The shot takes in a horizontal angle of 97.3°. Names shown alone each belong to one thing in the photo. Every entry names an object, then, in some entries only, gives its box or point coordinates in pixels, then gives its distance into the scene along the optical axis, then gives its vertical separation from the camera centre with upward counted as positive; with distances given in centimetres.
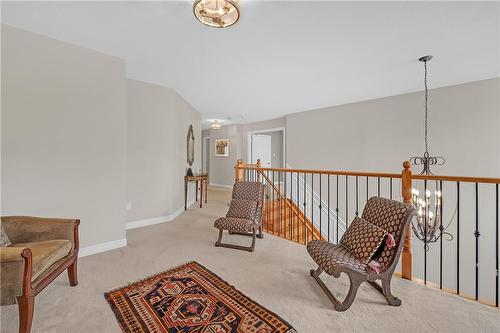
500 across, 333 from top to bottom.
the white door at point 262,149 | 799 +62
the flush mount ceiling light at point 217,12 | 171 +123
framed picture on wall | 840 +68
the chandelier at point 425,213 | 252 -59
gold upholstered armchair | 139 -67
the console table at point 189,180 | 508 -35
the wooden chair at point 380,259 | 170 -77
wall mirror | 539 +46
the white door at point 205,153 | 937 +52
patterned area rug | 157 -115
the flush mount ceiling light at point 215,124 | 719 +136
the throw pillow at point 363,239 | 178 -63
